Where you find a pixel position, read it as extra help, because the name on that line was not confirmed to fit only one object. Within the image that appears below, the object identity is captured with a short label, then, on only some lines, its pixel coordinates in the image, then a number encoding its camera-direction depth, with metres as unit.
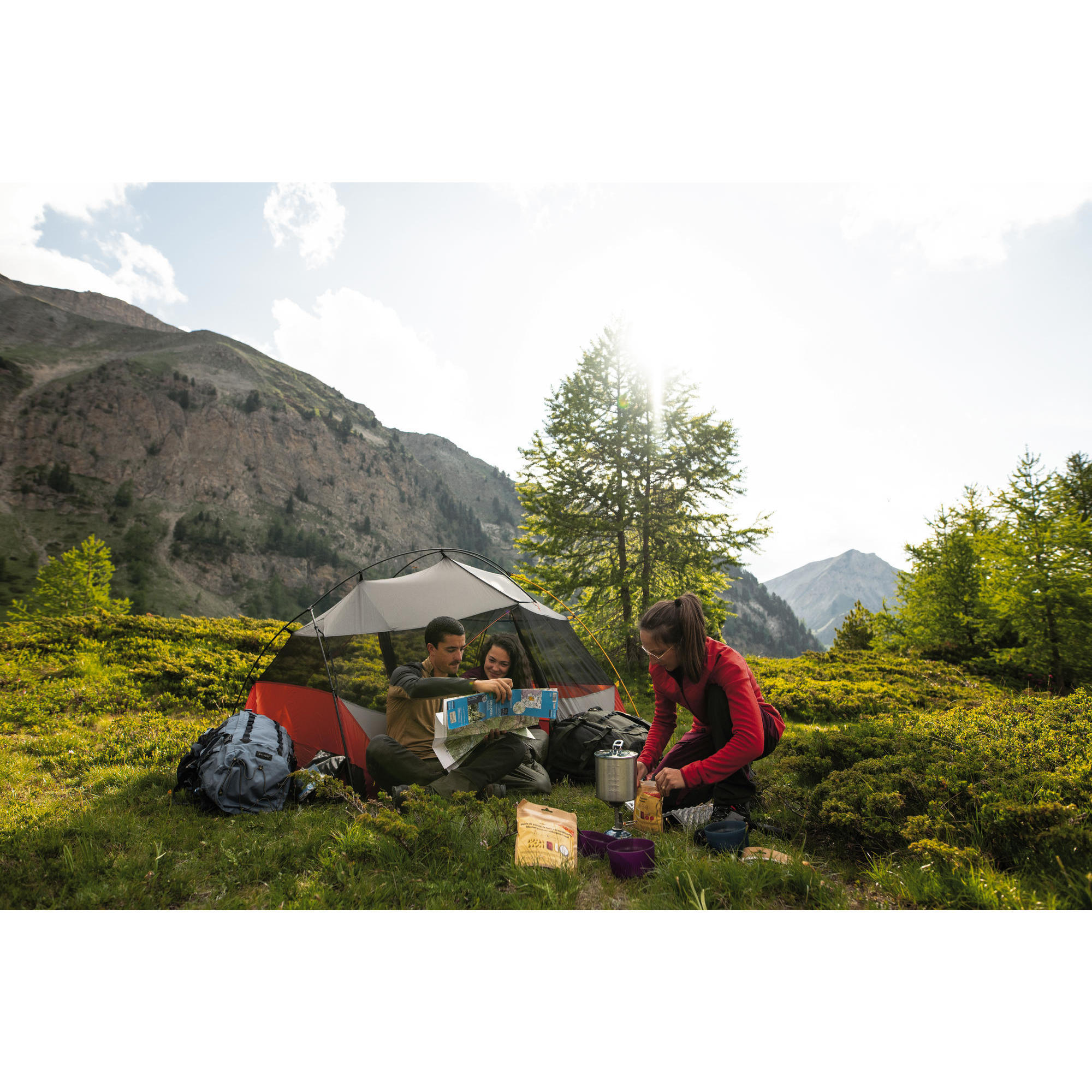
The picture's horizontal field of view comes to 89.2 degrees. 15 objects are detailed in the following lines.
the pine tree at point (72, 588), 30.41
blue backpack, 4.33
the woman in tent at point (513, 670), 5.20
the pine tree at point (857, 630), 19.67
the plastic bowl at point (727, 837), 3.27
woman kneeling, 3.63
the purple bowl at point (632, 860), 3.05
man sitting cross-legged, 4.46
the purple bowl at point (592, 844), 3.35
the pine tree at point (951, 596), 15.44
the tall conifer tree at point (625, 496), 12.89
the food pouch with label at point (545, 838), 3.10
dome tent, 5.44
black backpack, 5.47
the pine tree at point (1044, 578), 11.78
